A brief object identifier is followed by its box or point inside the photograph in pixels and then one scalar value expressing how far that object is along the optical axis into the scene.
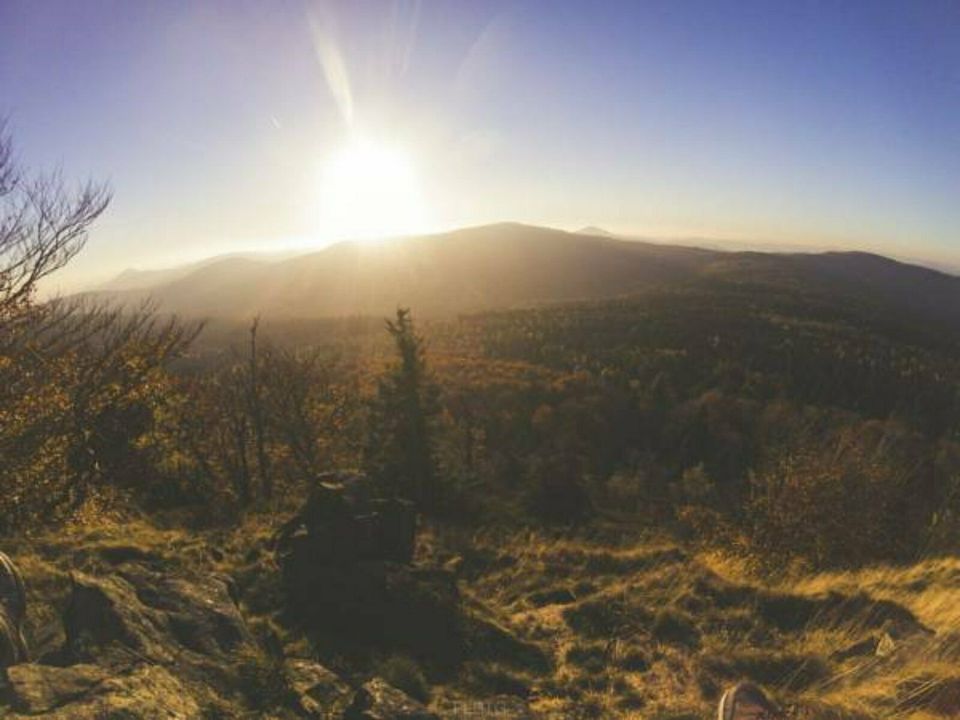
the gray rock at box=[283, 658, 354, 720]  7.51
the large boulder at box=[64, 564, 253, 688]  6.67
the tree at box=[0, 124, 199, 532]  12.84
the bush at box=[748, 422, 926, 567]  21.97
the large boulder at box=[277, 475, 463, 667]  12.08
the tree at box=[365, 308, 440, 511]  30.30
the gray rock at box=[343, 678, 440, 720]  7.20
